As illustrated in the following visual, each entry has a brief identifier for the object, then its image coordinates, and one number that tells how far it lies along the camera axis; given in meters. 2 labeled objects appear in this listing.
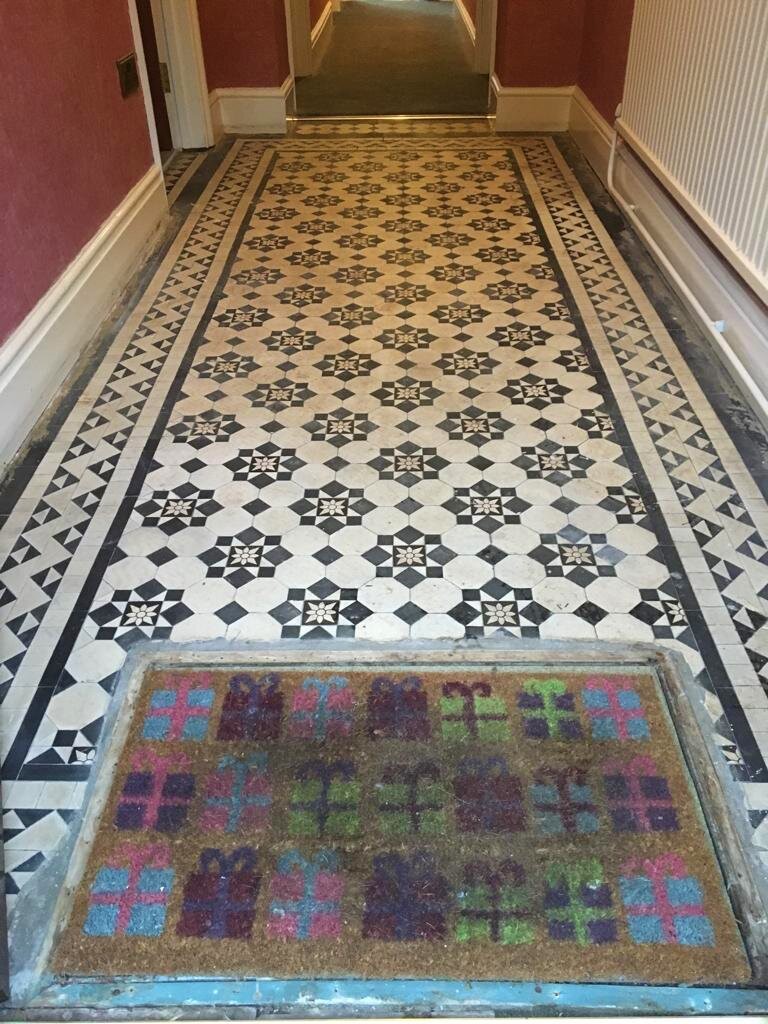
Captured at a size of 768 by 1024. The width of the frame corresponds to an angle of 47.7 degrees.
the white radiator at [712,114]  2.82
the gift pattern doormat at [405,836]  1.56
